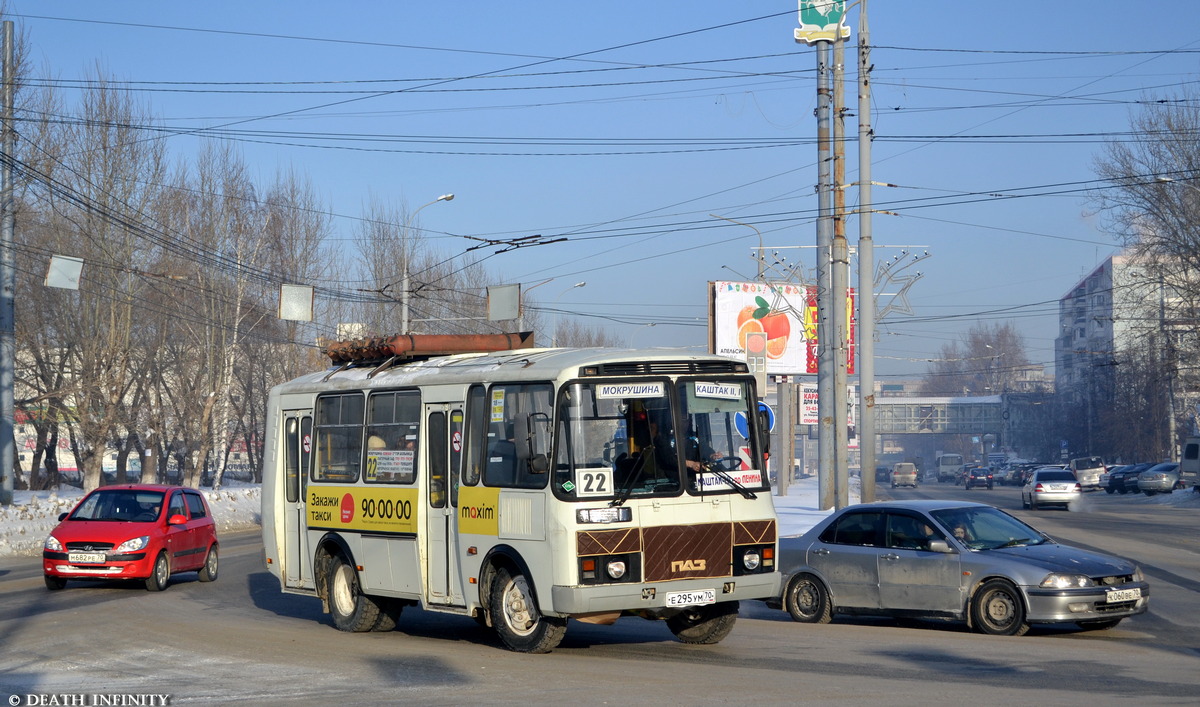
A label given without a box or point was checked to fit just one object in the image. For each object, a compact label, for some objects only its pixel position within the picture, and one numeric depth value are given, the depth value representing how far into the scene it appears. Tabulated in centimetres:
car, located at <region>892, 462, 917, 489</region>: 7856
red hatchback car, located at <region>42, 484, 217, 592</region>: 1795
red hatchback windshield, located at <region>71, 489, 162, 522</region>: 1892
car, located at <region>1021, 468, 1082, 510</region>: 4397
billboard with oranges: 5338
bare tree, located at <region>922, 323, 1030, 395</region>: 16300
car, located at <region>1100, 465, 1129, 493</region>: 6612
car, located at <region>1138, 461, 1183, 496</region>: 5881
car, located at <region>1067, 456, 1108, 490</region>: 6988
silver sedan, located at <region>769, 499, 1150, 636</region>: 1229
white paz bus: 1049
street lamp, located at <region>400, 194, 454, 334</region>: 3797
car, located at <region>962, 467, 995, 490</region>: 7457
